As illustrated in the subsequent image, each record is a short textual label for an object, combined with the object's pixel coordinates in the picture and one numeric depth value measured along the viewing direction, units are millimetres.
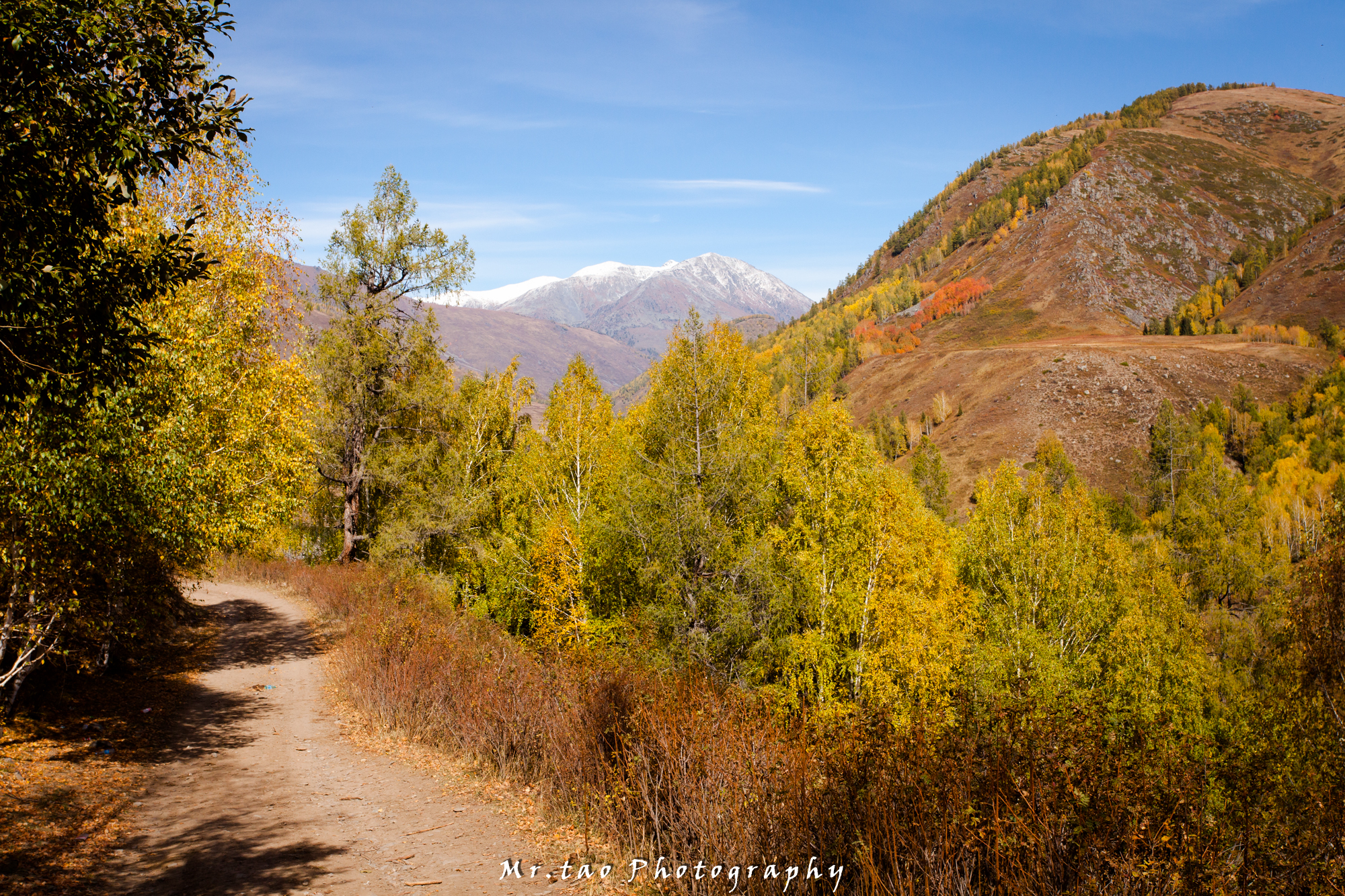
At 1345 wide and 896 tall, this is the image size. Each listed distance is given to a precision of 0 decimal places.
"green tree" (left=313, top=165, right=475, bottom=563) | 26984
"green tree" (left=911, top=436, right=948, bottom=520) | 78625
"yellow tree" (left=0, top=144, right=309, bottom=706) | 9398
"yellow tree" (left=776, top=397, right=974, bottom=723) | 22656
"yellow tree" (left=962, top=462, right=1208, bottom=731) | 33062
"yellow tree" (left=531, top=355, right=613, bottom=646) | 21469
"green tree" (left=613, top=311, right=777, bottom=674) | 18453
